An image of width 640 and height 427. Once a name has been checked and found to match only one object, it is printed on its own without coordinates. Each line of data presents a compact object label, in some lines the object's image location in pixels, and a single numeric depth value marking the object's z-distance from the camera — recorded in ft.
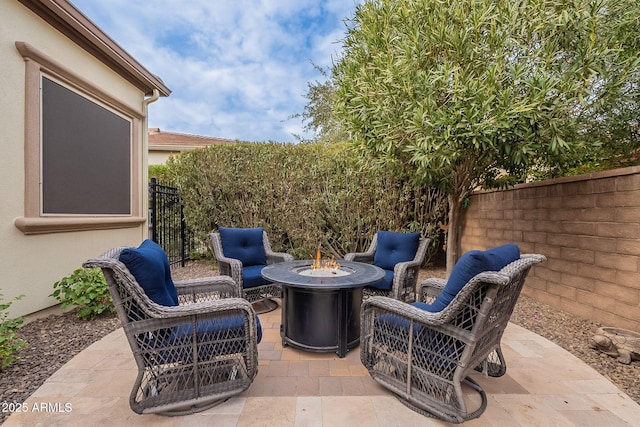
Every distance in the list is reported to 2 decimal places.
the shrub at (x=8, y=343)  7.52
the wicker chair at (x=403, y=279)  10.92
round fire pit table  8.59
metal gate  20.21
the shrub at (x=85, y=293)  10.97
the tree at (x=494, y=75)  9.65
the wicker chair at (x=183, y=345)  5.75
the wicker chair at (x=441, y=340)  5.53
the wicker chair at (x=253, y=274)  11.76
